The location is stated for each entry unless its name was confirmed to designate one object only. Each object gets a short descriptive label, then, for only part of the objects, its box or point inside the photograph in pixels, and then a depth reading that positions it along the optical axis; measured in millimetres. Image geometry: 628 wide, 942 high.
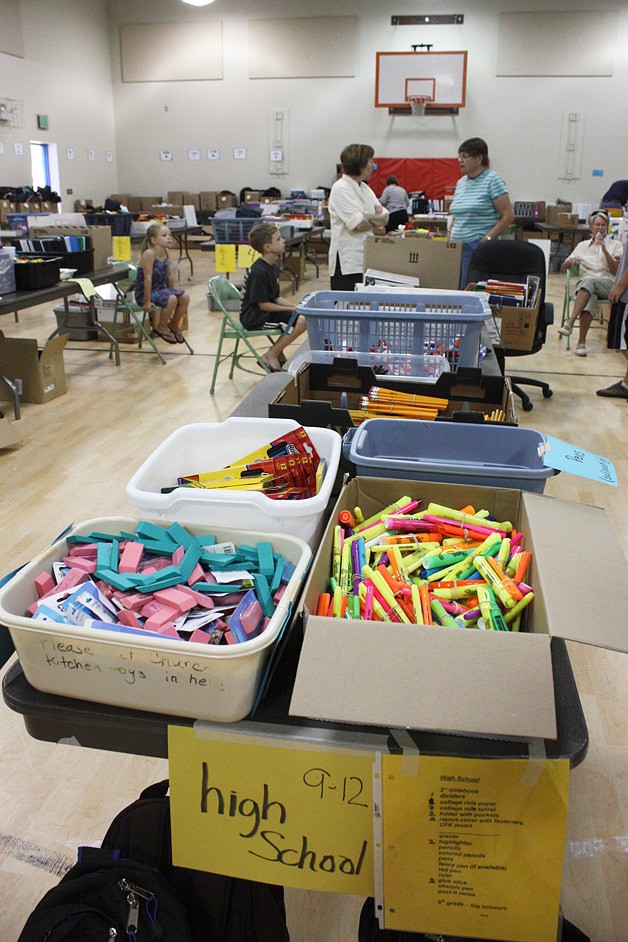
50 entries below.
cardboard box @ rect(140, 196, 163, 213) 15095
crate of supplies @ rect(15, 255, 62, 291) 4676
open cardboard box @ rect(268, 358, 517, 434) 2092
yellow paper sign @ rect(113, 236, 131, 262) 6219
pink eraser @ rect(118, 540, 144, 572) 1146
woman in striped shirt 5027
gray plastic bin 1462
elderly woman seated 6422
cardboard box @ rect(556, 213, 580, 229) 11062
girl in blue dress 6141
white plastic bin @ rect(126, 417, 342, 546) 1254
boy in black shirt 5188
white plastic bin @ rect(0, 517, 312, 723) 915
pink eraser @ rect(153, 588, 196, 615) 1057
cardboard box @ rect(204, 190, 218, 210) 15062
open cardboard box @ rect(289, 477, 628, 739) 883
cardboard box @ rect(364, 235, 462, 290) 3797
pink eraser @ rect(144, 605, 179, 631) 1019
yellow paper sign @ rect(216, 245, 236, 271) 6172
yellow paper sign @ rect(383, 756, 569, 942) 945
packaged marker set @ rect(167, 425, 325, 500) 1426
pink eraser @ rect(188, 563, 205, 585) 1113
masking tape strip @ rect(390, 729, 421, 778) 939
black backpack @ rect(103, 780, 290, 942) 1234
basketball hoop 13883
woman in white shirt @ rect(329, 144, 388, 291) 4574
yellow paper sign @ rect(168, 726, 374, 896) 976
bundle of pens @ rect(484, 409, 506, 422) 1954
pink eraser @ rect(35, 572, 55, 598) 1087
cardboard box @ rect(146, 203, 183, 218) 13680
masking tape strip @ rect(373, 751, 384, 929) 961
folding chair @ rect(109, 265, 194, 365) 6148
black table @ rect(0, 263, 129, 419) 4422
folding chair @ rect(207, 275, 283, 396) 5195
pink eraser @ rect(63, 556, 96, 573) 1139
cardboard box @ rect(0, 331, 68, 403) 4934
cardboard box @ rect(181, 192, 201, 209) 15188
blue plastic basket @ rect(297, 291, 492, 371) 2273
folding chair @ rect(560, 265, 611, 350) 7414
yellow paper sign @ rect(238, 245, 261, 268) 6250
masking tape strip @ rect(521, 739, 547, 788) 920
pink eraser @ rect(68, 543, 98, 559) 1187
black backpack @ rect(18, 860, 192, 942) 1138
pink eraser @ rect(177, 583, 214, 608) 1076
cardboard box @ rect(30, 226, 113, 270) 5703
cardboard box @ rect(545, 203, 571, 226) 12398
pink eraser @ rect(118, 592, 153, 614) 1062
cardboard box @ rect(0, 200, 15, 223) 10891
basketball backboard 13688
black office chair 4617
